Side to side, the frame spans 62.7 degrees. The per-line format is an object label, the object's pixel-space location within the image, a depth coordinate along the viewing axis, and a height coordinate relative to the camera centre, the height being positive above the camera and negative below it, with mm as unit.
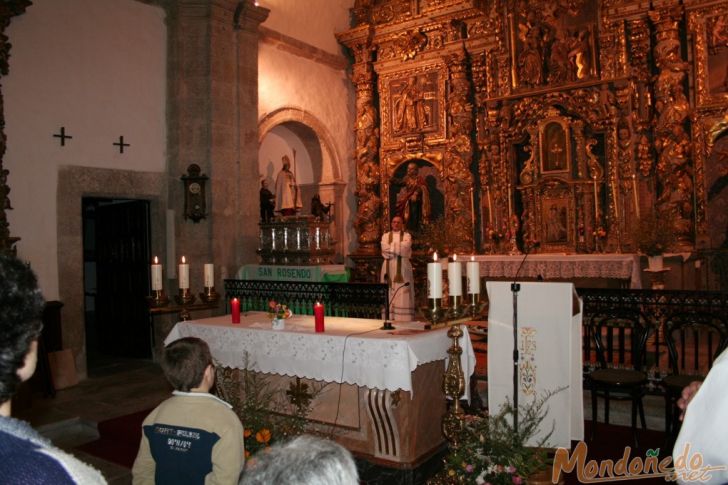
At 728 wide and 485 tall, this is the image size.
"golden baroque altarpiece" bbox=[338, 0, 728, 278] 11430 +2848
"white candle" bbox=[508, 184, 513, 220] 13039 +1102
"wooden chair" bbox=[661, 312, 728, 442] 4680 -1040
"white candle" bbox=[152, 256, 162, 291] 4891 -113
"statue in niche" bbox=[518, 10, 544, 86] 12781 +4338
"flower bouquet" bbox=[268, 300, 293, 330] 5070 -485
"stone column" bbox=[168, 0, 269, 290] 9977 +2209
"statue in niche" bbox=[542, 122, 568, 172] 12648 +2204
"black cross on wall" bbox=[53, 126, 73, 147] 8445 +1830
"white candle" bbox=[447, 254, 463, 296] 3771 -147
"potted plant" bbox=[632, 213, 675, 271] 9516 +227
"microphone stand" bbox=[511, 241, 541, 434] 3824 -699
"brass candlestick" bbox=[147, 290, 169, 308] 4871 -310
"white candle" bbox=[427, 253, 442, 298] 3709 -159
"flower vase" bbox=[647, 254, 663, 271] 9508 -206
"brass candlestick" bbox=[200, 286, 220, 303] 5219 -307
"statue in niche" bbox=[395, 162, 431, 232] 14325 +1314
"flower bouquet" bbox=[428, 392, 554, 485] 3527 -1236
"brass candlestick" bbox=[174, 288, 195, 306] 5152 -314
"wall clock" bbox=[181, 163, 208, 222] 9828 +1117
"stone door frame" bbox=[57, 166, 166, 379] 8453 +308
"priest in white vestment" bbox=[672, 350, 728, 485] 1691 -534
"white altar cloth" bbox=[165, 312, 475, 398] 4230 -702
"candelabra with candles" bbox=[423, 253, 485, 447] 3703 -368
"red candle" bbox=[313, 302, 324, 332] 4789 -491
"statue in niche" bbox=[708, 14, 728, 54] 11125 +4011
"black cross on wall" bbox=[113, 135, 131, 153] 9268 +1847
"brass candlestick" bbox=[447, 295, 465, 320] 3723 -338
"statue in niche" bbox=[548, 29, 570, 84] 12547 +4058
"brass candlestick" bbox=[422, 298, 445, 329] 3664 -349
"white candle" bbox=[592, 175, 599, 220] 12172 +952
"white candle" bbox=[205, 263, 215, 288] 5270 -125
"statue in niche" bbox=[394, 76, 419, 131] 14406 +3616
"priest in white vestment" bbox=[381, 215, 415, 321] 10594 -123
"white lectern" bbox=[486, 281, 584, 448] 4223 -710
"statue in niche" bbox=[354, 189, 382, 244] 14492 +970
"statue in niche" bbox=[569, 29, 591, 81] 12344 +4065
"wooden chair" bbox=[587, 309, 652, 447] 4879 -1044
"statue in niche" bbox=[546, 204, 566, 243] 12555 +581
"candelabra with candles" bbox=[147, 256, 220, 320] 4898 -294
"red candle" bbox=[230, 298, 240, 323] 5551 -469
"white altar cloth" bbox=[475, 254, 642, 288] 10469 -265
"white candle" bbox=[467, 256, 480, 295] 3920 -150
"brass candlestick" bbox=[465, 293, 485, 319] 3819 -339
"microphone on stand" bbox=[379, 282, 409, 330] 4844 -561
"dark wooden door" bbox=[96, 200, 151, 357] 9648 -245
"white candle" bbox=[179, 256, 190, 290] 5078 -123
